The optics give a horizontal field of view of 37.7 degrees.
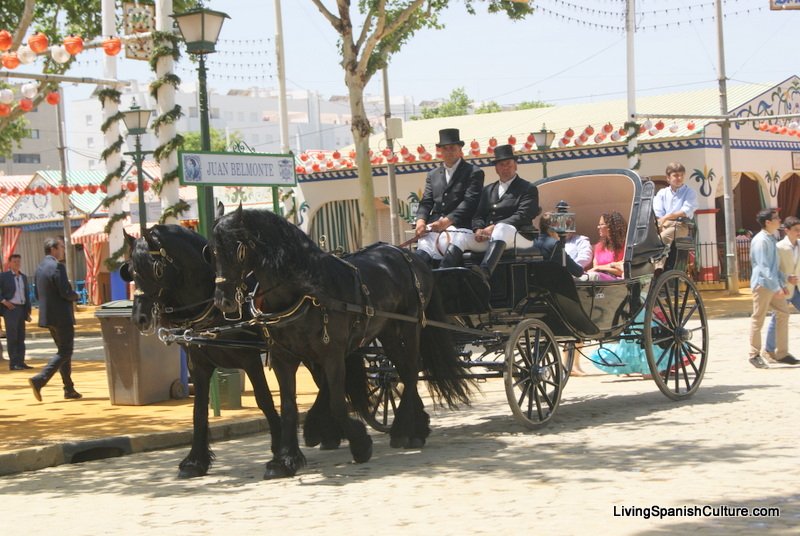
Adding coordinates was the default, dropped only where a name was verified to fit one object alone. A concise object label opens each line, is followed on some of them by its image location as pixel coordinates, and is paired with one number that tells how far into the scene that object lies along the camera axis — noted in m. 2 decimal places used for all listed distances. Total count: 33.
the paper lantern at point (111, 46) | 15.43
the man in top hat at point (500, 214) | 10.18
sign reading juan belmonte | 11.32
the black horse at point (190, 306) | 8.56
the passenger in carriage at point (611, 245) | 11.71
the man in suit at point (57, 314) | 14.20
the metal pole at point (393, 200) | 31.38
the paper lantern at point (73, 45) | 14.95
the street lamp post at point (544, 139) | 28.81
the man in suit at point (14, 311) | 19.47
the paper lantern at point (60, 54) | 15.24
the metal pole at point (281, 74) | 30.53
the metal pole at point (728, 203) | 28.62
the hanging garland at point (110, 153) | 23.23
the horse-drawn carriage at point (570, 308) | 10.09
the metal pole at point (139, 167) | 23.38
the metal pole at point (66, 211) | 38.44
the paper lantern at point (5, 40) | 13.70
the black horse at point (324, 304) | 8.11
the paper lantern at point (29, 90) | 17.92
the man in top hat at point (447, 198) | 10.46
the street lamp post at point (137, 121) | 24.97
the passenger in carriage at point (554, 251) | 10.49
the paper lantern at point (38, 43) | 14.24
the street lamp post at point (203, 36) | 12.30
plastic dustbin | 13.17
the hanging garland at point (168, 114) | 15.23
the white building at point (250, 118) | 137.50
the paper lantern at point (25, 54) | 14.54
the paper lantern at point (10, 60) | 14.70
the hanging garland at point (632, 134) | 28.05
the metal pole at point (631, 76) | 27.95
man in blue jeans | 14.05
